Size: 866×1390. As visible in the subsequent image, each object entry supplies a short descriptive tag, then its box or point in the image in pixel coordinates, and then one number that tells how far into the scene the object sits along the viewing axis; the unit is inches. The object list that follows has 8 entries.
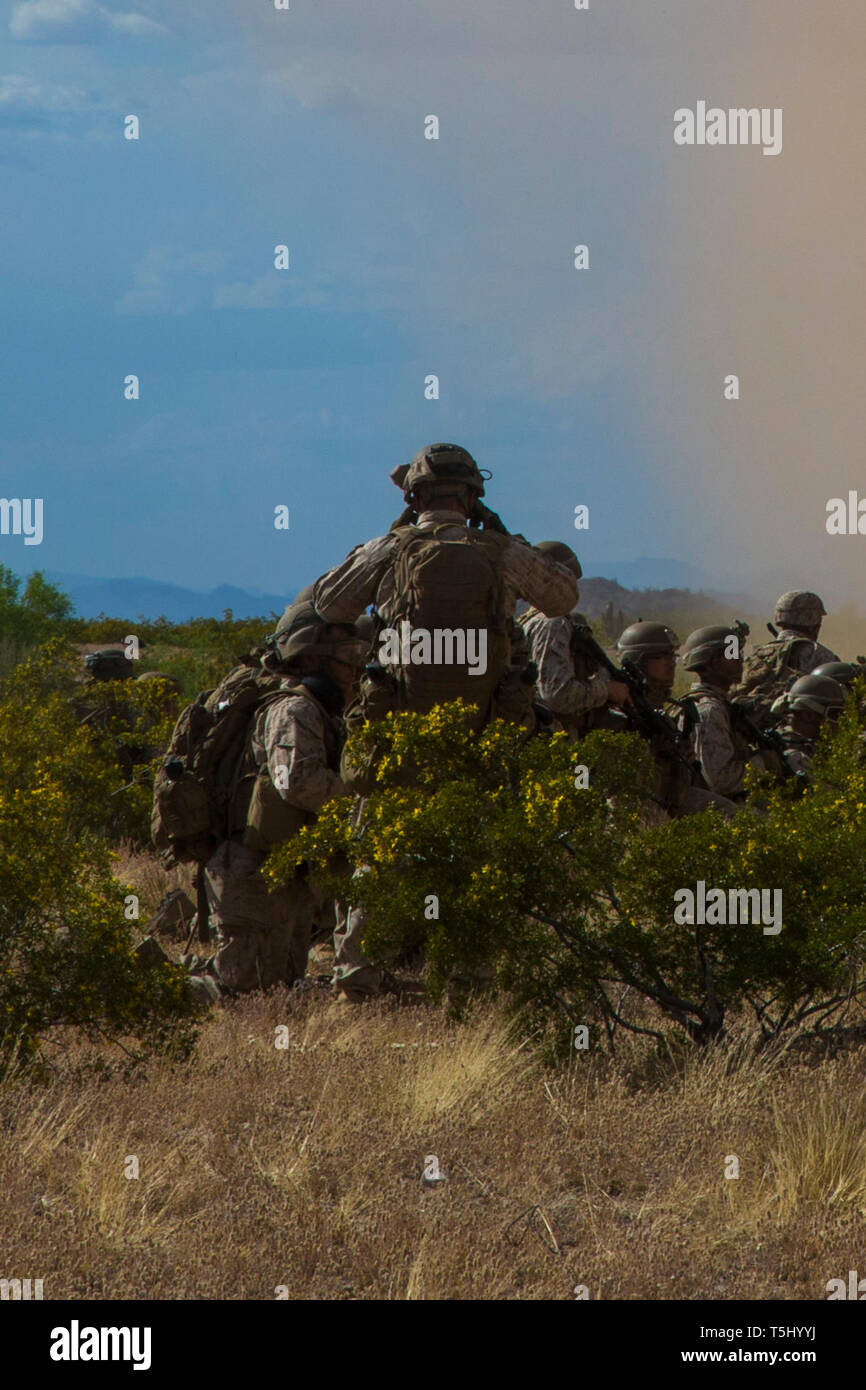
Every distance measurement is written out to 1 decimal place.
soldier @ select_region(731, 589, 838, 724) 587.8
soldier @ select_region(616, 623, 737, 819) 434.0
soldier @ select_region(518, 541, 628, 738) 428.8
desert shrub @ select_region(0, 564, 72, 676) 1163.9
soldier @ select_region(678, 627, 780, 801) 426.6
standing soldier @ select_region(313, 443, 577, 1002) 309.7
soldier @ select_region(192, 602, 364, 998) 319.6
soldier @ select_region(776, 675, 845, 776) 471.2
